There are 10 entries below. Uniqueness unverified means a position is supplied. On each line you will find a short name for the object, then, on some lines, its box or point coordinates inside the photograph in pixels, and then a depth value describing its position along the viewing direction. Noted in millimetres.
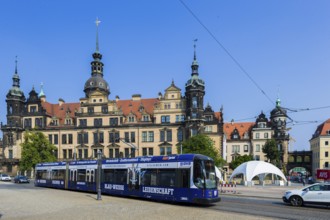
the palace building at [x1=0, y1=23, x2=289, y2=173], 63688
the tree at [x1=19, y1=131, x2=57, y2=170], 57500
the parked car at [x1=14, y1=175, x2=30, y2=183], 46856
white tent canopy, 42062
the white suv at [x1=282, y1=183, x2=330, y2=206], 19531
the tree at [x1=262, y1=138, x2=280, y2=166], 73688
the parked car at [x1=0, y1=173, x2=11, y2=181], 55175
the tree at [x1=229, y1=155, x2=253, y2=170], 68062
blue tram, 19703
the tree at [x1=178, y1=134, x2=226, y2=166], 49719
